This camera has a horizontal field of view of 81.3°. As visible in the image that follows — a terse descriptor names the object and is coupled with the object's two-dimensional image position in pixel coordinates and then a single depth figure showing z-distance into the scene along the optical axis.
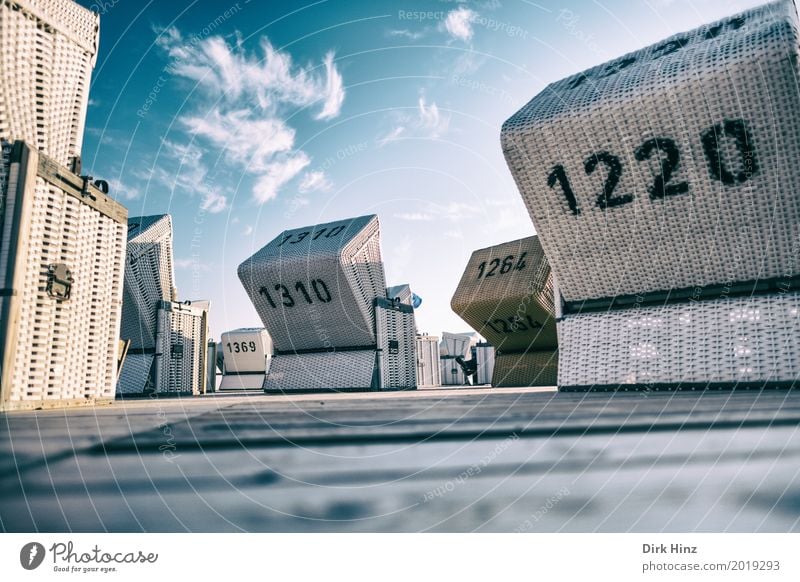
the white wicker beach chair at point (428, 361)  15.85
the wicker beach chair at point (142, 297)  8.10
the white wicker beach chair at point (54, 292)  2.18
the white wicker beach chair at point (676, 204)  2.65
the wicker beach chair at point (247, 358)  14.59
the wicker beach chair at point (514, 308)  7.50
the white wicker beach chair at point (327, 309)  7.91
